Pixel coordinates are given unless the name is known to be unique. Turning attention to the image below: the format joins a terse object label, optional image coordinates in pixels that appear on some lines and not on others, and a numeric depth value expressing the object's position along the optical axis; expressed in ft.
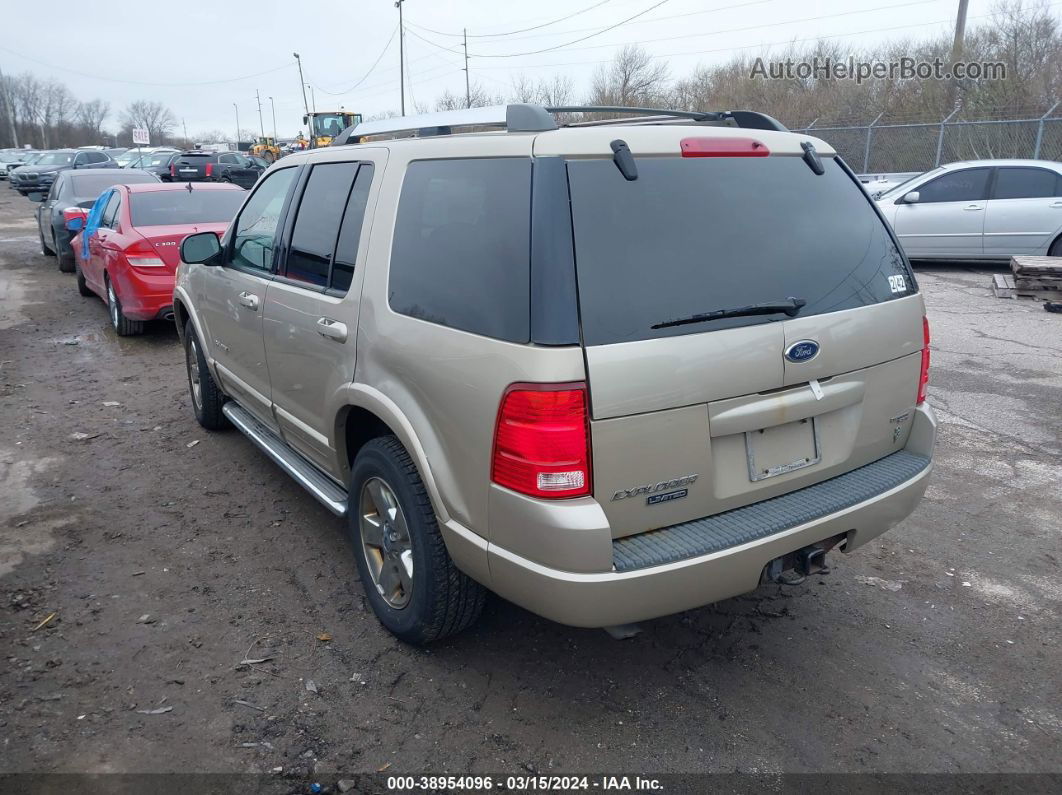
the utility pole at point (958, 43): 82.58
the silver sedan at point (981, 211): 37.55
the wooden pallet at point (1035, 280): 32.35
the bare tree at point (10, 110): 270.46
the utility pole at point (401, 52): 161.99
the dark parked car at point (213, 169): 78.18
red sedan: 27.02
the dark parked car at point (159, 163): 81.35
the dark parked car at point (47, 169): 95.14
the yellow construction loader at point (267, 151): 148.39
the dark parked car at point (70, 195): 43.15
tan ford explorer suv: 8.04
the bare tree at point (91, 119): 351.46
